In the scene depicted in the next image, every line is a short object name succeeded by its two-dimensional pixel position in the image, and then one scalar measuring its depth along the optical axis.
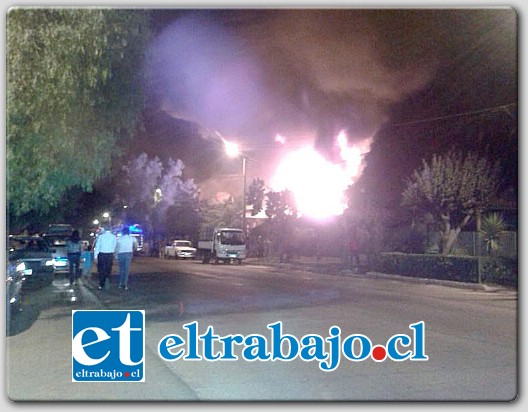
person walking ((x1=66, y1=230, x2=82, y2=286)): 15.77
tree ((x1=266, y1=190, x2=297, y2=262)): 28.59
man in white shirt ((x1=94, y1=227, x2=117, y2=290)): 14.44
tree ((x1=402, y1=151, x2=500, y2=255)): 20.80
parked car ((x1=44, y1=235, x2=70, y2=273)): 16.25
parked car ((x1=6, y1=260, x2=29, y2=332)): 9.59
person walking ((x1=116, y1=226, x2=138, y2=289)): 14.34
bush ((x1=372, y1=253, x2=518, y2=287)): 16.88
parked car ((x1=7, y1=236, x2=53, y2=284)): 13.92
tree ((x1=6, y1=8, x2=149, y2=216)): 8.09
